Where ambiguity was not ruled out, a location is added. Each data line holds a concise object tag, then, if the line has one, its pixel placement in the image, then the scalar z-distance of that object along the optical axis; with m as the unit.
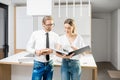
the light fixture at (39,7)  2.80
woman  2.29
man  2.32
